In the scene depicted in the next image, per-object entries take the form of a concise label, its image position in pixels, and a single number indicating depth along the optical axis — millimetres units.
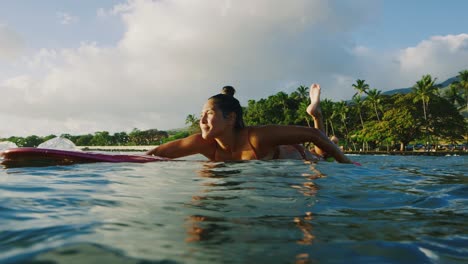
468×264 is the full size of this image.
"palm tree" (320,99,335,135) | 61438
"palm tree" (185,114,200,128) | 96438
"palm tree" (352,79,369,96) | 60281
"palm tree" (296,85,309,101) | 72625
